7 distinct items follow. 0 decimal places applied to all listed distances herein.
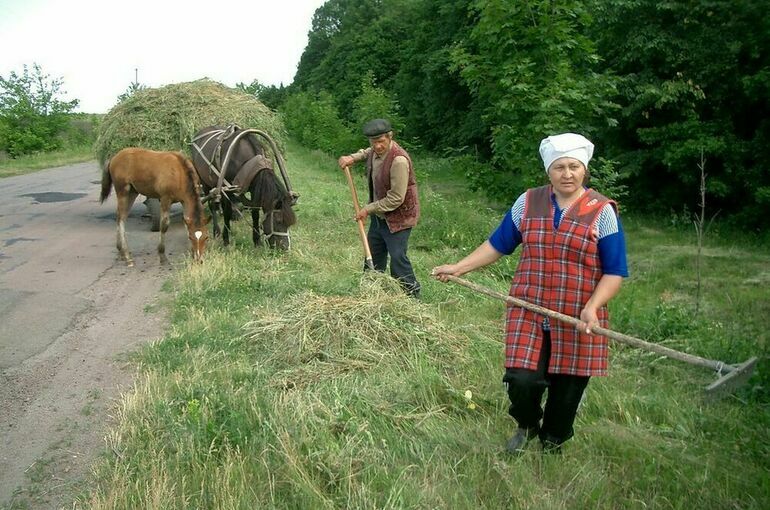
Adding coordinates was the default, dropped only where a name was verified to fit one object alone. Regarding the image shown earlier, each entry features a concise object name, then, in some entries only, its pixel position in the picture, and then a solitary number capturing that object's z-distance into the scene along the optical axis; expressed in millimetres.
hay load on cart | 10773
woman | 3123
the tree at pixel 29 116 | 27109
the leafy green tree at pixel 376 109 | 19703
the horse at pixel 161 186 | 8594
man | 6016
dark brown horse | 8648
